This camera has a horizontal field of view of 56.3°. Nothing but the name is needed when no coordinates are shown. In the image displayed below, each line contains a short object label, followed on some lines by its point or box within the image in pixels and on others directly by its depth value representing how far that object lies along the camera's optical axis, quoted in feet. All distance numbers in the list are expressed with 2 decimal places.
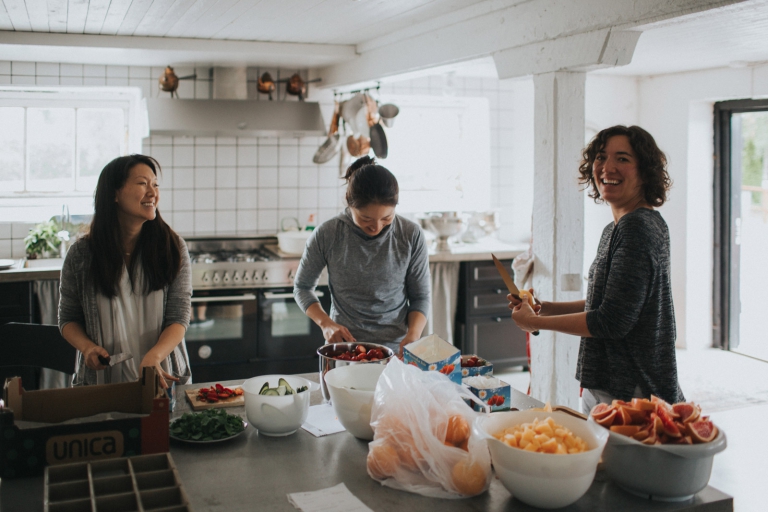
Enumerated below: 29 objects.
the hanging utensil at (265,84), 15.51
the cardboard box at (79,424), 5.05
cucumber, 6.04
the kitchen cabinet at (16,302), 12.79
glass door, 17.15
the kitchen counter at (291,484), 4.75
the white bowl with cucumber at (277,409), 5.79
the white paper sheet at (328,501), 4.67
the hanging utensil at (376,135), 14.65
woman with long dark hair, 7.36
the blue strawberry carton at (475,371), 6.58
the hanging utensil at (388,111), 14.99
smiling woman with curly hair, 6.24
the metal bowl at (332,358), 6.41
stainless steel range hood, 14.32
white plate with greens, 5.74
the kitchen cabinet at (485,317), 15.65
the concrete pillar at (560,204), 9.66
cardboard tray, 4.27
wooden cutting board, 6.54
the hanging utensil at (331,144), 15.70
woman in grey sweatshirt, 8.43
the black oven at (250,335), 13.99
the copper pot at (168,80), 14.88
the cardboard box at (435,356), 6.32
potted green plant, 14.48
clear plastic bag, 4.86
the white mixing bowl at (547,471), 4.51
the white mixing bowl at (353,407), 5.67
